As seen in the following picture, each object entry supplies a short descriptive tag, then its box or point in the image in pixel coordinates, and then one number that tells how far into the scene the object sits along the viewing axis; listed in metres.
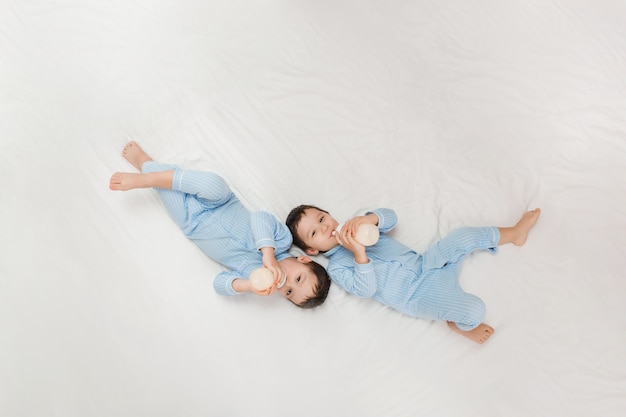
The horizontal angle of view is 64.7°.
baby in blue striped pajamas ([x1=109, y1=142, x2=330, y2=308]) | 1.45
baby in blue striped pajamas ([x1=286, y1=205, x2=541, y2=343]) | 1.46
